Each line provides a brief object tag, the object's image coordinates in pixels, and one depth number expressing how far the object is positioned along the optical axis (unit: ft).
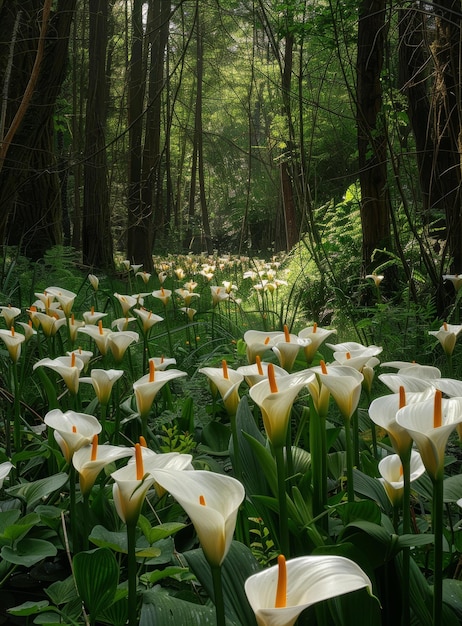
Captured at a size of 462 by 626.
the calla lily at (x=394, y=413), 3.22
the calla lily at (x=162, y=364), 5.46
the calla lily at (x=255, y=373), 4.23
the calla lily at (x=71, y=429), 3.74
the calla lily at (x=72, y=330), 7.14
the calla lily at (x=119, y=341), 5.69
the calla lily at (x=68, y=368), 4.93
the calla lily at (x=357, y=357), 4.39
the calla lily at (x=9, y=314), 6.83
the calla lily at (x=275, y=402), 3.16
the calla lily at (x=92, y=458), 3.46
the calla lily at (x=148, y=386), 4.19
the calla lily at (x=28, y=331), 6.52
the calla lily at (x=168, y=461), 3.08
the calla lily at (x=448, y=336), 5.67
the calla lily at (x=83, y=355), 5.81
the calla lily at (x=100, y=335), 5.88
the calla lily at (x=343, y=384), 3.61
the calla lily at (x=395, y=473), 3.65
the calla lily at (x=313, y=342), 5.10
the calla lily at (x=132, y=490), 2.87
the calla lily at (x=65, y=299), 7.52
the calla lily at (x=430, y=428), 2.64
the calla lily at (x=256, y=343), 5.20
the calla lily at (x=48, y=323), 6.68
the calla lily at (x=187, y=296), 10.64
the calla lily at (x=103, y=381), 4.82
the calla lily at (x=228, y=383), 4.10
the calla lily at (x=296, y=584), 1.79
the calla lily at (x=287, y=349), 4.65
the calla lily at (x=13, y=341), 5.60
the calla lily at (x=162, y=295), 9.21
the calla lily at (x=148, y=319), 7.25
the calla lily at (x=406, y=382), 3.69
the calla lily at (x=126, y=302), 7.92
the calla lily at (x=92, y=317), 7.07
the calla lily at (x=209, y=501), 2.32
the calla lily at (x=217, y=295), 10.18
